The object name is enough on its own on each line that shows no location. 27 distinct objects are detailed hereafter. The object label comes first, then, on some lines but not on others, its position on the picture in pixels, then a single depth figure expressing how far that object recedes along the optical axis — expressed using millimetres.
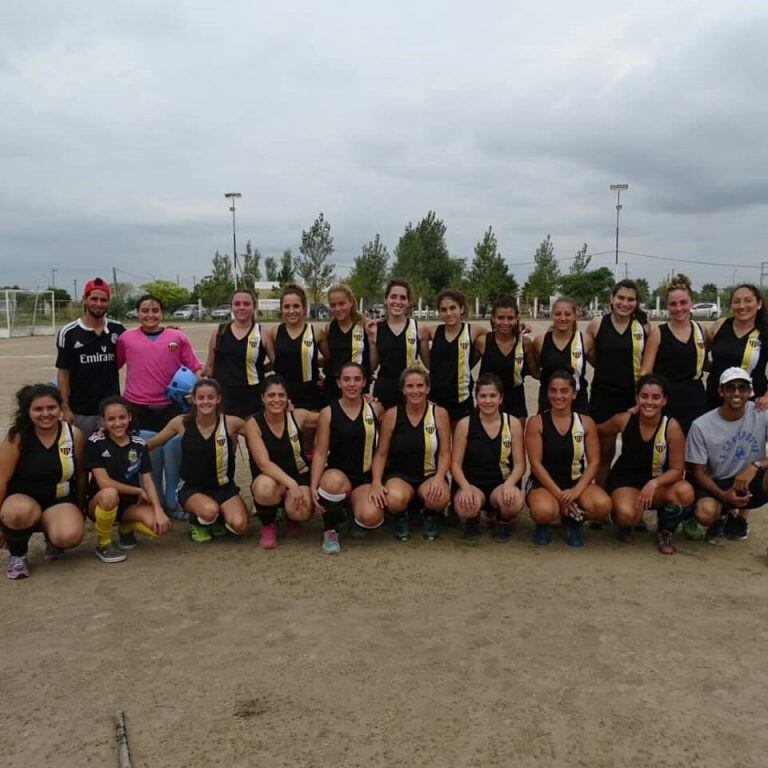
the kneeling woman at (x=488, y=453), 4809
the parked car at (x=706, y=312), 42741
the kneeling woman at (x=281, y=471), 4695
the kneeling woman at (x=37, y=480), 4223
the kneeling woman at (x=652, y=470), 4645
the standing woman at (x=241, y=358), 5434
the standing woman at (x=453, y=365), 5363
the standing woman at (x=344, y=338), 5387
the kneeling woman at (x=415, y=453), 4789
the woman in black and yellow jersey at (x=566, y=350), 5199
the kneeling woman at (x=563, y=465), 4715
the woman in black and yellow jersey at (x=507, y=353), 5254
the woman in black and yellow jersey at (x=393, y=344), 5348
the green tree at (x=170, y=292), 59666
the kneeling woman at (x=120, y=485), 4480
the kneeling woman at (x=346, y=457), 4682
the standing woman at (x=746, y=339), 5031
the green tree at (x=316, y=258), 48625
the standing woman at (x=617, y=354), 5172
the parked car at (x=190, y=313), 51750
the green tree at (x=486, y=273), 48769
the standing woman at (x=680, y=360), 5164
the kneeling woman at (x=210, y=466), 4762
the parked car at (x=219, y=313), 52728
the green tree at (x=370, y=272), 49281
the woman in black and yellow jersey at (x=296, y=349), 5359
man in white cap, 4652
